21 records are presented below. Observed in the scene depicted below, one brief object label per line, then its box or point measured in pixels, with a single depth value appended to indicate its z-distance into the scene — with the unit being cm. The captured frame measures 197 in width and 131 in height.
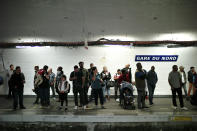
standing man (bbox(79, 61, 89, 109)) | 837
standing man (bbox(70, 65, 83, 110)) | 834
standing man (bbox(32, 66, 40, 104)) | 947
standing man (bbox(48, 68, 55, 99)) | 1055
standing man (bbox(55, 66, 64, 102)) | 877
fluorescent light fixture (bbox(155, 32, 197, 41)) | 1173
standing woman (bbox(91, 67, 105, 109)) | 837
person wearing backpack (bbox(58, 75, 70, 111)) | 823
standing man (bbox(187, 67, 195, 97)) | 1062
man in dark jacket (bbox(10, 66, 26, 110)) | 834
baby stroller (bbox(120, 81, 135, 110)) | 852
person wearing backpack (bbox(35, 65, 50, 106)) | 859
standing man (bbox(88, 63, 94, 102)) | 932
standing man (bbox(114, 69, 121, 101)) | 1070
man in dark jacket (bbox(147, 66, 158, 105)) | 925
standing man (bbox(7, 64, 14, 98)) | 1128
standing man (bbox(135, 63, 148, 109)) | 831
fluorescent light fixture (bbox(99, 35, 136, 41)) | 1179
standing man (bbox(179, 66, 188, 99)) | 1050
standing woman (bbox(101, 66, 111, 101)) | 1011
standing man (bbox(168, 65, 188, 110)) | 829
